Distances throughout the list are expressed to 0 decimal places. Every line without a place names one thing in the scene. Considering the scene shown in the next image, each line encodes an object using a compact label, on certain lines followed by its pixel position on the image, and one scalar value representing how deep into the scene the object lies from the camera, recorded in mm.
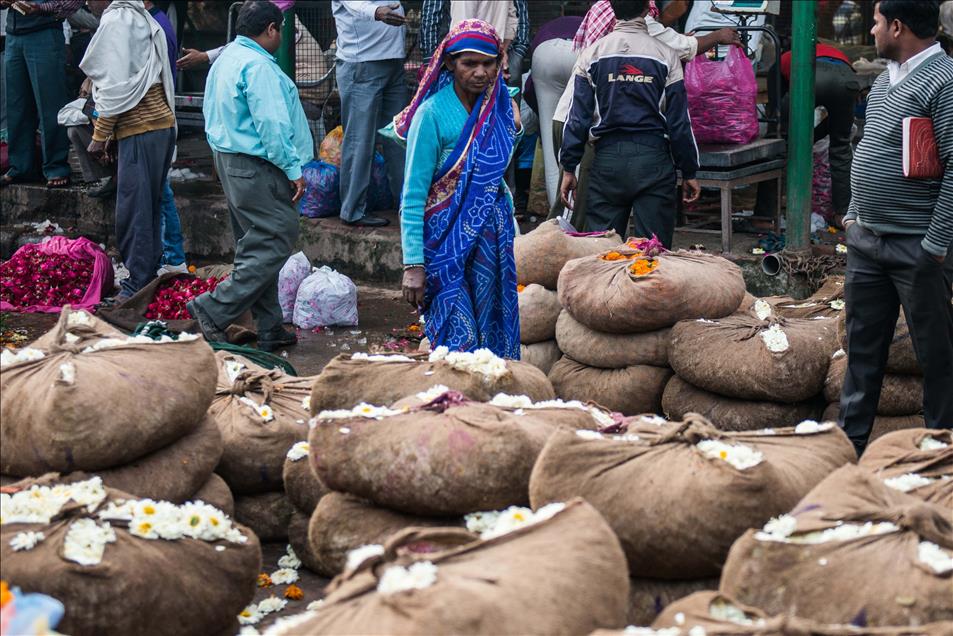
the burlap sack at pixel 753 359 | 10476
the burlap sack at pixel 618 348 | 11173
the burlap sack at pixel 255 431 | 8727
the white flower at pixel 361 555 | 5249
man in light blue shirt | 13538
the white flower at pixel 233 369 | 9594
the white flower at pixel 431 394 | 7537
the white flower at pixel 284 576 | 8267
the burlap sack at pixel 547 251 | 12330
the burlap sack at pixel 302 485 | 8415
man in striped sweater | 9023
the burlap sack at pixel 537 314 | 12115
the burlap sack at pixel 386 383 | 8341
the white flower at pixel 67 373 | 7195
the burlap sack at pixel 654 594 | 6302
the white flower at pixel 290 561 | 8511
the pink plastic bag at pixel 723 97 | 14931
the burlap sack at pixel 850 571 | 5323
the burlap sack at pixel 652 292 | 10869
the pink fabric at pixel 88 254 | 16830
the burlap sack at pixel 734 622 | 4764
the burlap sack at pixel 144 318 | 14732
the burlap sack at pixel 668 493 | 6209
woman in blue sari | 9572
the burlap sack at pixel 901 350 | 10172
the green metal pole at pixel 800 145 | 14738
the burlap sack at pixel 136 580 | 6239
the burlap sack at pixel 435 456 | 6880
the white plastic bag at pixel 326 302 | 15510
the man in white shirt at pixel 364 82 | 17097
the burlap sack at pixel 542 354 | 12078
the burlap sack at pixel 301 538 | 8408
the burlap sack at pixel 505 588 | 4808
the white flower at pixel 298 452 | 8504
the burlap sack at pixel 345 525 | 7288
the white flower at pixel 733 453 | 6372
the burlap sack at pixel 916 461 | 6651
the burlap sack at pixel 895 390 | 10424
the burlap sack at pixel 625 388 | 11195
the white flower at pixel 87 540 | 6306
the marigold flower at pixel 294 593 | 7955
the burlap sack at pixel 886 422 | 10461
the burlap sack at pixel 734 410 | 10639
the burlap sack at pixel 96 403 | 7103
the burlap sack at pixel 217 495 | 8044
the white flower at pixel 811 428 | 7138
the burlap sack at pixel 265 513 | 8838
